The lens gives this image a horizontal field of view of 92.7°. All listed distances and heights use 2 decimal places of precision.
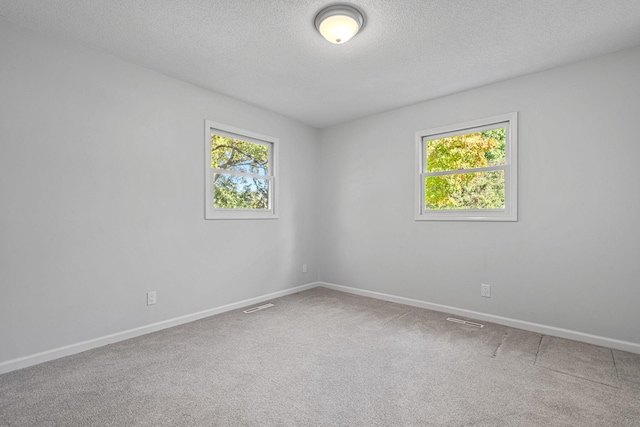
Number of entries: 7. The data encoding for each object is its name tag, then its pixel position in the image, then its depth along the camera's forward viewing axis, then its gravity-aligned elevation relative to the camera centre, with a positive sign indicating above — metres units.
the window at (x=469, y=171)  3.15 +0.45
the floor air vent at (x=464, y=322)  3.09 -1.15
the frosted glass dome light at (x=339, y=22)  2.06 +1.32
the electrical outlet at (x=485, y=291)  3.22 -0.84
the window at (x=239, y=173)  3.46 +0.46
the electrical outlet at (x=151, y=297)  2.90 -0.84
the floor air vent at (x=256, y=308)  3.53 -1.17
